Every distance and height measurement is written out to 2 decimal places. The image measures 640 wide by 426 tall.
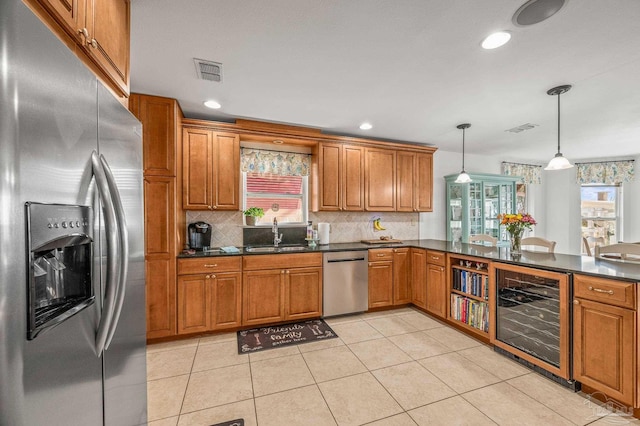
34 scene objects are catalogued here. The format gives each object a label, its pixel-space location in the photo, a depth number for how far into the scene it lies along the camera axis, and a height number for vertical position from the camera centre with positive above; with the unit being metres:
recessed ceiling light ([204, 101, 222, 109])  2.94 +1.20
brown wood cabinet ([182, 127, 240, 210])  3.17 +0.51
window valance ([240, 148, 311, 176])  3.78 +0.72
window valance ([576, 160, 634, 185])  5.11 +0.75
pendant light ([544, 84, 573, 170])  2.54 +0.53
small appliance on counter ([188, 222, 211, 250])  3.24 -0.28
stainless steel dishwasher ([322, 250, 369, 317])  3.46 -0.94
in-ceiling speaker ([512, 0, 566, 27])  1.52 +1.17
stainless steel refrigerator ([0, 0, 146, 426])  0.52 -0.06
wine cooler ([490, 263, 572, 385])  2.16 -0.97
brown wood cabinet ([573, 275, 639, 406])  1.79 -0.90
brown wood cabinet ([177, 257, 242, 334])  2.89 -0.92
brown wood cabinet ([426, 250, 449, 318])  3.37 -0.96
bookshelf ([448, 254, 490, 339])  2.88 -0.95
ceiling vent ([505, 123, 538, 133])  3.63 +1.15
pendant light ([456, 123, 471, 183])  3.65 +0.49
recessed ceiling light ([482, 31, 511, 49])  1.79 +1.17
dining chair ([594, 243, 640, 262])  2.31 -0.35
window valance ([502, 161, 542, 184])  5.57 +0.83
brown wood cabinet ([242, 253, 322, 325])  3.14 -0.93
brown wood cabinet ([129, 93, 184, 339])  2.75 +0.05
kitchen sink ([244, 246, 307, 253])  3.27 -0.49
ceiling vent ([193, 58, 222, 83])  2.17 +1.20
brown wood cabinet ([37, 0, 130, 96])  0.97 +0.77
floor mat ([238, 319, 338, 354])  2.81 -1.40
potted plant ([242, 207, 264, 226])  3.70 -0.04
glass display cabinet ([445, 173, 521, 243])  4.82 +0.10
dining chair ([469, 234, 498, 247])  3.71 -0.39
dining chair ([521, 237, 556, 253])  3.02 -0.37
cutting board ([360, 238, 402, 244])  4.16 -0.48
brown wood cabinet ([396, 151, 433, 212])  4.29 +0.47
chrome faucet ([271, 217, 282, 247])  3.75 -0.32
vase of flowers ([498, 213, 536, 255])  2.76 -0.16
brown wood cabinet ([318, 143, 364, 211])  3.83 +0.49
